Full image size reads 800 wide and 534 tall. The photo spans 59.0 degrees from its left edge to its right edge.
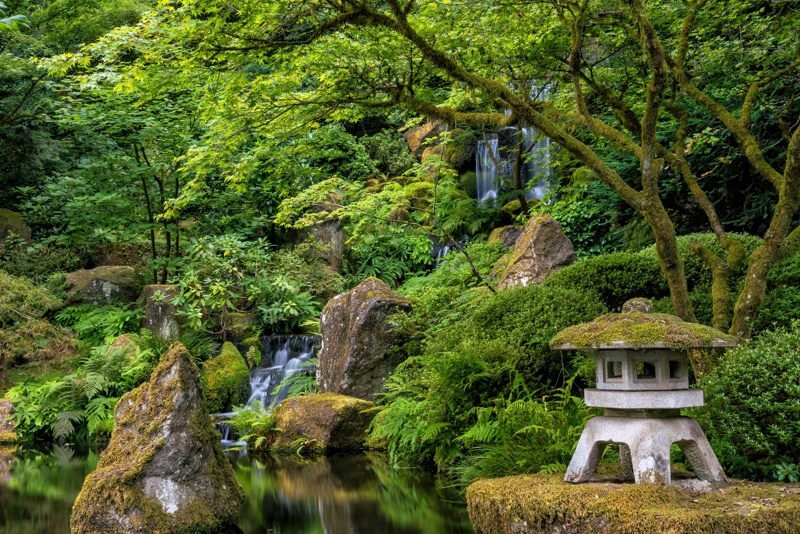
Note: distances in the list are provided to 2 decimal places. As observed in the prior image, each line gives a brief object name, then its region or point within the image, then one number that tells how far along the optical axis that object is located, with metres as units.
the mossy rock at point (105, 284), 15.70
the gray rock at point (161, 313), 14.23
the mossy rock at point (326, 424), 9.60
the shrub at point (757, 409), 4.89
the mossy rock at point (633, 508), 4.11
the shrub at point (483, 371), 7.18
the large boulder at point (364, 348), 10.64
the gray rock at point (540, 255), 9.84
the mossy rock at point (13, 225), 16.86
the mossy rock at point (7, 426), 11.98
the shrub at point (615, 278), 8.42
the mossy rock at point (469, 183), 18.64
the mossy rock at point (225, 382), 12.16
